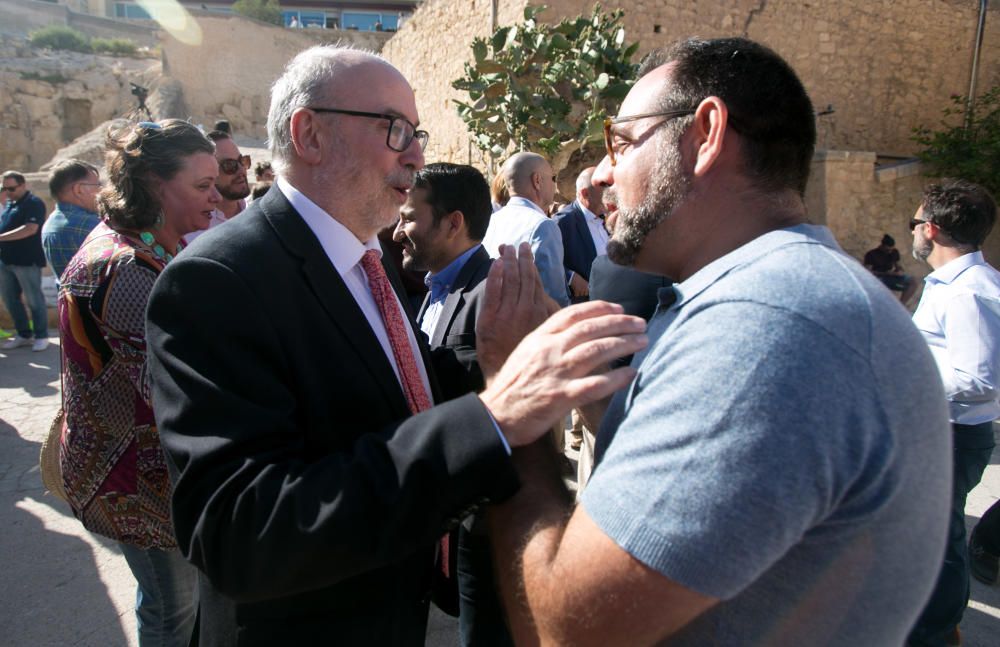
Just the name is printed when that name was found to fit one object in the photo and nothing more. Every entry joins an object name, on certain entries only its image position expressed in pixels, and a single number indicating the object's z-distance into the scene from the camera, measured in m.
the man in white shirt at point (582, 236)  4.80
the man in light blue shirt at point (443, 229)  2.87
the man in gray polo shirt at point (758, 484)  0.79
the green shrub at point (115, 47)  30.70
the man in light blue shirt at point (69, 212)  4.69
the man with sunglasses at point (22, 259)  6.74
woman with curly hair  1.87
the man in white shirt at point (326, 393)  0.98
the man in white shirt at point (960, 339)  2.58
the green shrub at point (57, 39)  30.58
